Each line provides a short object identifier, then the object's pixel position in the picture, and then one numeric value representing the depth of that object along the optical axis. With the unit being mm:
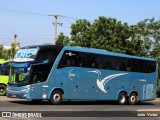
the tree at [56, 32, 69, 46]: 48009
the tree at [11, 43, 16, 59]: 84200
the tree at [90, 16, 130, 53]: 43938
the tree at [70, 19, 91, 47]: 45438
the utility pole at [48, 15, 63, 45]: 55200
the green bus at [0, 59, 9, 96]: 30834
